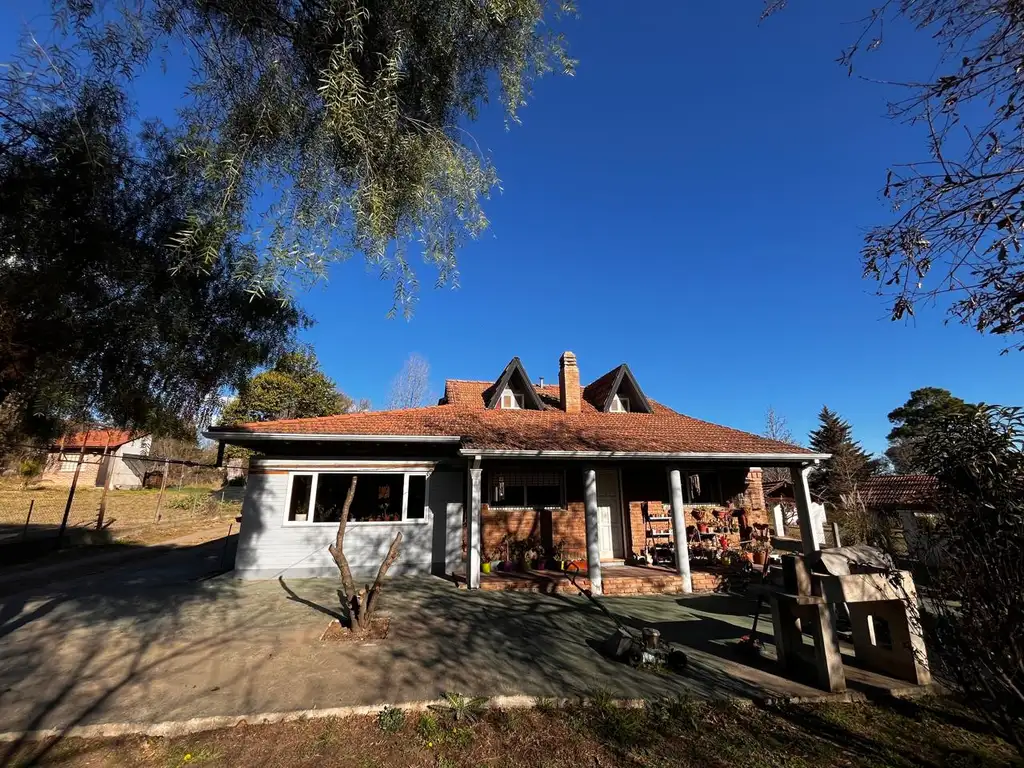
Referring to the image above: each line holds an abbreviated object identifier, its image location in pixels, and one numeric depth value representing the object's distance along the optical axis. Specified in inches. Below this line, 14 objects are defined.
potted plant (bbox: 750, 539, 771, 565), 440.1
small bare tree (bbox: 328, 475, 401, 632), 252.8
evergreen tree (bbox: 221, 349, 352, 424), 935.7
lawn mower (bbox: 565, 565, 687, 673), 217.6
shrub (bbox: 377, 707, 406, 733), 157.1
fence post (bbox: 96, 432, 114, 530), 586.6
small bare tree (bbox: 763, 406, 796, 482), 1289.1
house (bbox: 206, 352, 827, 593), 392.8
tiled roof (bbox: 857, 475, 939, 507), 773.9
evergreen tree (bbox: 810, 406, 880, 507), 1054.4
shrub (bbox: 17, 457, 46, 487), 388.9
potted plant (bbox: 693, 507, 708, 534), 504.7
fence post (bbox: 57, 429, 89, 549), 482.6
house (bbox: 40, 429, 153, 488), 1164.9
